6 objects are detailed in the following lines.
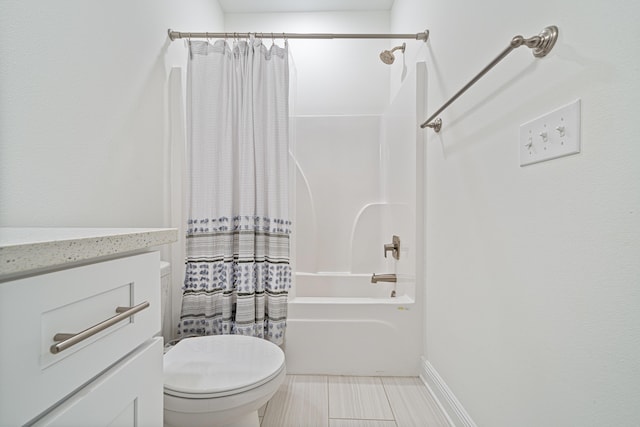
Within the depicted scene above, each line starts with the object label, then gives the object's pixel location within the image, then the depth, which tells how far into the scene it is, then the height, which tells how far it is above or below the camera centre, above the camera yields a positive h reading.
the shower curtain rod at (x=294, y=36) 1.62 +0.97
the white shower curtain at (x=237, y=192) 1.59 +0.11
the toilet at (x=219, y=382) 0.92 -0.55
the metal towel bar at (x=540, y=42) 0.73 +0.43
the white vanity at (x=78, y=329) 0.37 -0.18
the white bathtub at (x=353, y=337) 1.69 -0.70
